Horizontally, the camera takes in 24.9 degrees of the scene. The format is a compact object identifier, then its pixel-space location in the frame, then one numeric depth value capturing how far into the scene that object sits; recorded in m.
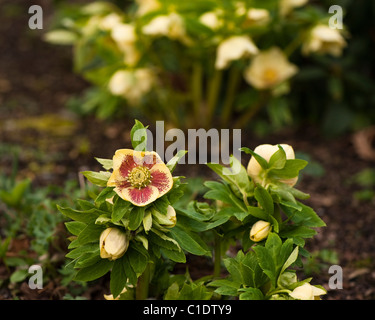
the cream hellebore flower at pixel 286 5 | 1.47
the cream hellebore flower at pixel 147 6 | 1.45
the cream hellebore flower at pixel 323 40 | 1.38
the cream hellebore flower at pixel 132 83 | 1.45
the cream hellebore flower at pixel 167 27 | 1.33
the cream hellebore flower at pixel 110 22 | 1.46
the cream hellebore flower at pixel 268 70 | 1.51
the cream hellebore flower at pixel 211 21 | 1.33
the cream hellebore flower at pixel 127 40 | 1.38
